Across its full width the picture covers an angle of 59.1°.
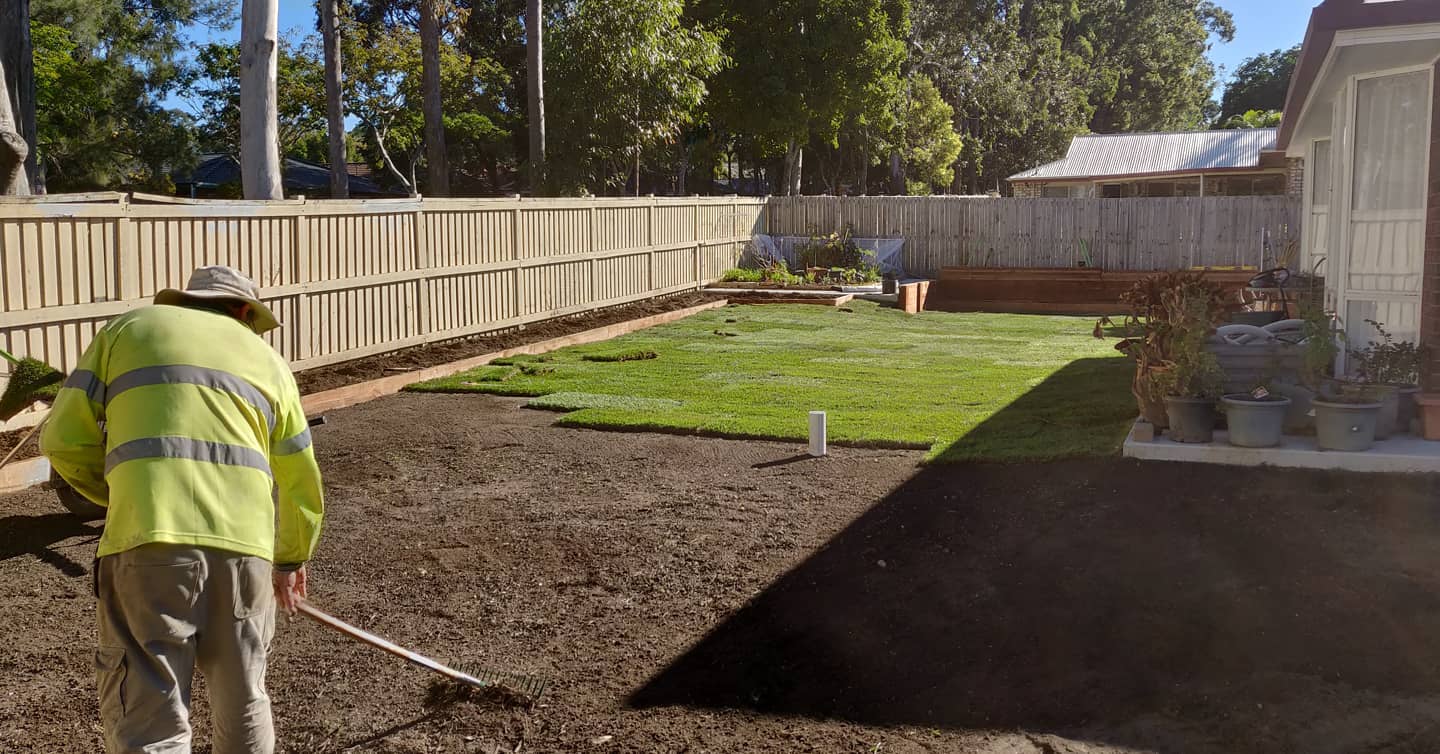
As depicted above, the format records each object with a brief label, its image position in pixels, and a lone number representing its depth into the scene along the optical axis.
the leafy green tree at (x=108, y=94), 42.84
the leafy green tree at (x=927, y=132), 52.78
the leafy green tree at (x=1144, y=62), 75.81
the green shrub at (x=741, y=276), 25.09
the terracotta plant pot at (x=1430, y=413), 8.27
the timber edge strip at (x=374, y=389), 8.19
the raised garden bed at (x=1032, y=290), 23.38
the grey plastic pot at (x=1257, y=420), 8.11
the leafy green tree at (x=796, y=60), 35.62
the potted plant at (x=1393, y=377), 8.41
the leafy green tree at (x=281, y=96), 40.12
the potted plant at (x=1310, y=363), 8.47
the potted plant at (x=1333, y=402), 7.97
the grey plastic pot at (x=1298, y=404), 8.76
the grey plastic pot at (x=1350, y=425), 7.96
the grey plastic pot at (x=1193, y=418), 8.38
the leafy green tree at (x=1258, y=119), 56.34
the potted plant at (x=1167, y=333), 8.48
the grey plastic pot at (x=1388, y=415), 8.33
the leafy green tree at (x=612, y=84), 26.81
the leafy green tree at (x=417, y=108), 36.59
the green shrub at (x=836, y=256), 26.83
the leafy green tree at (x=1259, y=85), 90.88
